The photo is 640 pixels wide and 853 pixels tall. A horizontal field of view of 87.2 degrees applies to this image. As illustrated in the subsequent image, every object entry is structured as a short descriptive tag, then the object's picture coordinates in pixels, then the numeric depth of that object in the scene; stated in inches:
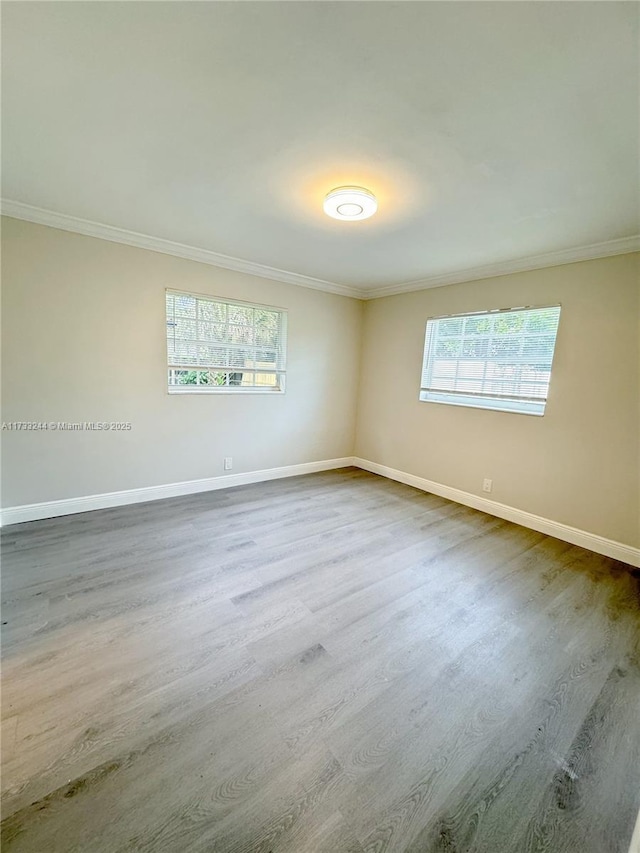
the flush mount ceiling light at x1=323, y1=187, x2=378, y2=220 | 76.8
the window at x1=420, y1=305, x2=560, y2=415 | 121.6
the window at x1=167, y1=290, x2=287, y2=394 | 133.3
